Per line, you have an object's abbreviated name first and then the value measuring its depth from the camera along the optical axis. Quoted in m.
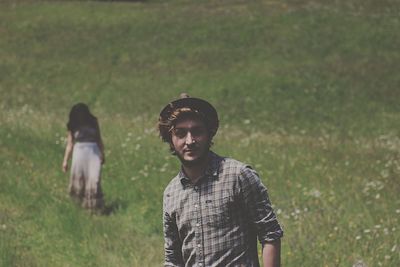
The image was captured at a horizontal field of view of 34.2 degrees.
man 4.01
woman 12.20
